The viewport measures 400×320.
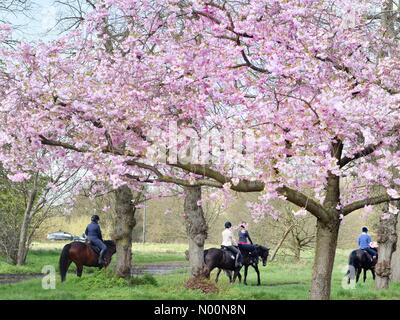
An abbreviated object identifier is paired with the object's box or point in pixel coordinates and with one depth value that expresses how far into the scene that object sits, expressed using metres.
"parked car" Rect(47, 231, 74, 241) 61.82
